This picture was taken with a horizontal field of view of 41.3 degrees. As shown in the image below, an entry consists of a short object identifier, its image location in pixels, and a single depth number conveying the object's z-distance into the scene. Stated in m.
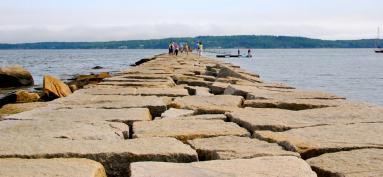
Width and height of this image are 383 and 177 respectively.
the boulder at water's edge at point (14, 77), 12.77
